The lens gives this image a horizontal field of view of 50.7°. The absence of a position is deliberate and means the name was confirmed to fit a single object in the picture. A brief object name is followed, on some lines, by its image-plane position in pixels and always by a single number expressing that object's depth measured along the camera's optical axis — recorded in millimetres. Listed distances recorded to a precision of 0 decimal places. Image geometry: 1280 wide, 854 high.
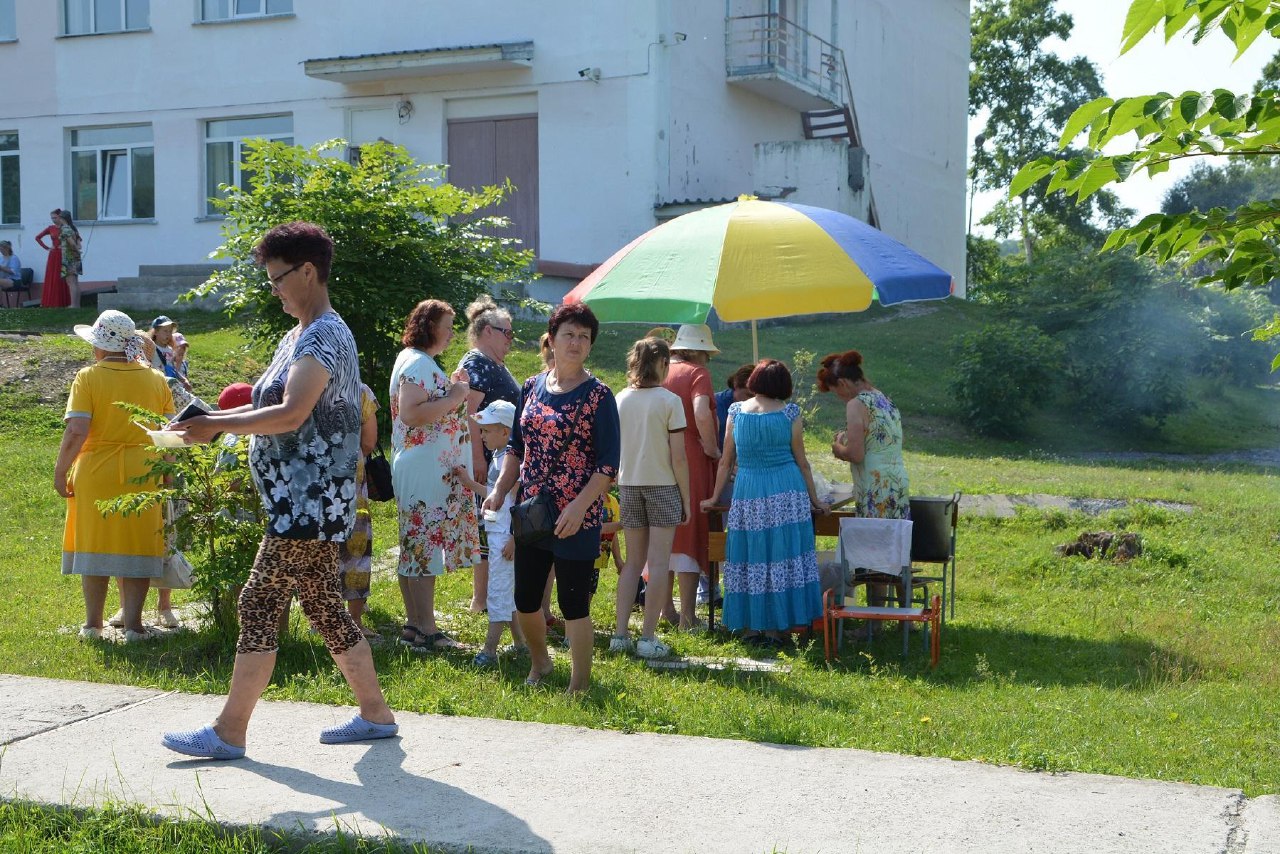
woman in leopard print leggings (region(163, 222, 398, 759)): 4902
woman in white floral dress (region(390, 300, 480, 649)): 7148
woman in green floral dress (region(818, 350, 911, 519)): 8375
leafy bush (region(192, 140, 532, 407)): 10773
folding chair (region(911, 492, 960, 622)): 8438
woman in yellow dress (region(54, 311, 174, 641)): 7426
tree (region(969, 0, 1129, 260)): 44500
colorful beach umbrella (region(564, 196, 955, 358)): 7793
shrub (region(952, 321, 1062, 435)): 19156
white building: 21750
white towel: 8016
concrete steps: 21078
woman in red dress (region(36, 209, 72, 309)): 22328
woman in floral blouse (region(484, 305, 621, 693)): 6117
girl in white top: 7551
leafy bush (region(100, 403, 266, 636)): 7078
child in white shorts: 7160
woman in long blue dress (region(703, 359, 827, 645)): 7906
